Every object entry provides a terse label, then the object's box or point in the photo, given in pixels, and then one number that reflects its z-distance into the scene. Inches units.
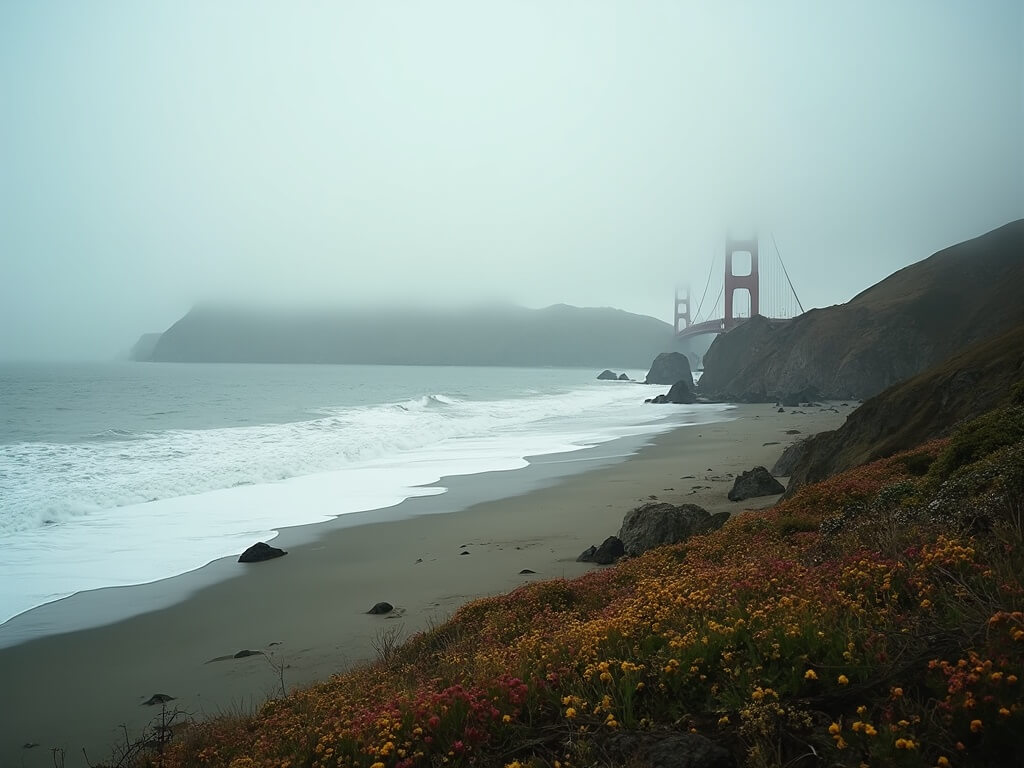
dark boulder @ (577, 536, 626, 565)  410.6
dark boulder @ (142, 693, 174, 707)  265.5
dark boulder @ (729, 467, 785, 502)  568.6
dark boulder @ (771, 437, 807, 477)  674.2
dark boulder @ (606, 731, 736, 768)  129.0
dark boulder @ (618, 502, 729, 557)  399.5
